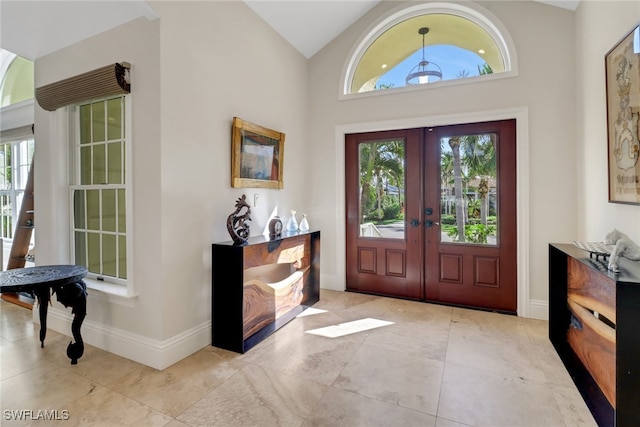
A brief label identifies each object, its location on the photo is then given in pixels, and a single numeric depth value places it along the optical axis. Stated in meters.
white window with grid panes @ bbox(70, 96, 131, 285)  2.56
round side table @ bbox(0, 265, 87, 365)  2.12
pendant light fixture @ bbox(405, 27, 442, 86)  3.67
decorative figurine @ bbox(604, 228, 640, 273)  1.64
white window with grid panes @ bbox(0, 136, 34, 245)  4.49
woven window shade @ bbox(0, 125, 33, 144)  4.05
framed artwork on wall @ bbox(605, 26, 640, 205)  1.94
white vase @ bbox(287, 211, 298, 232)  3.63
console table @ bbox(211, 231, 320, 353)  2.49
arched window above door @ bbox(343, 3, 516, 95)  3.43
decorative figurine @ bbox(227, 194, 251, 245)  2.57
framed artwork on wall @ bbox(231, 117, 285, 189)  2.92
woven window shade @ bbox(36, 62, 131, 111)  2.30
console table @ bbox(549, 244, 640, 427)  1.44
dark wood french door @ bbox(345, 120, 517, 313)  3.37
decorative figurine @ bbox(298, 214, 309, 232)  3.74
